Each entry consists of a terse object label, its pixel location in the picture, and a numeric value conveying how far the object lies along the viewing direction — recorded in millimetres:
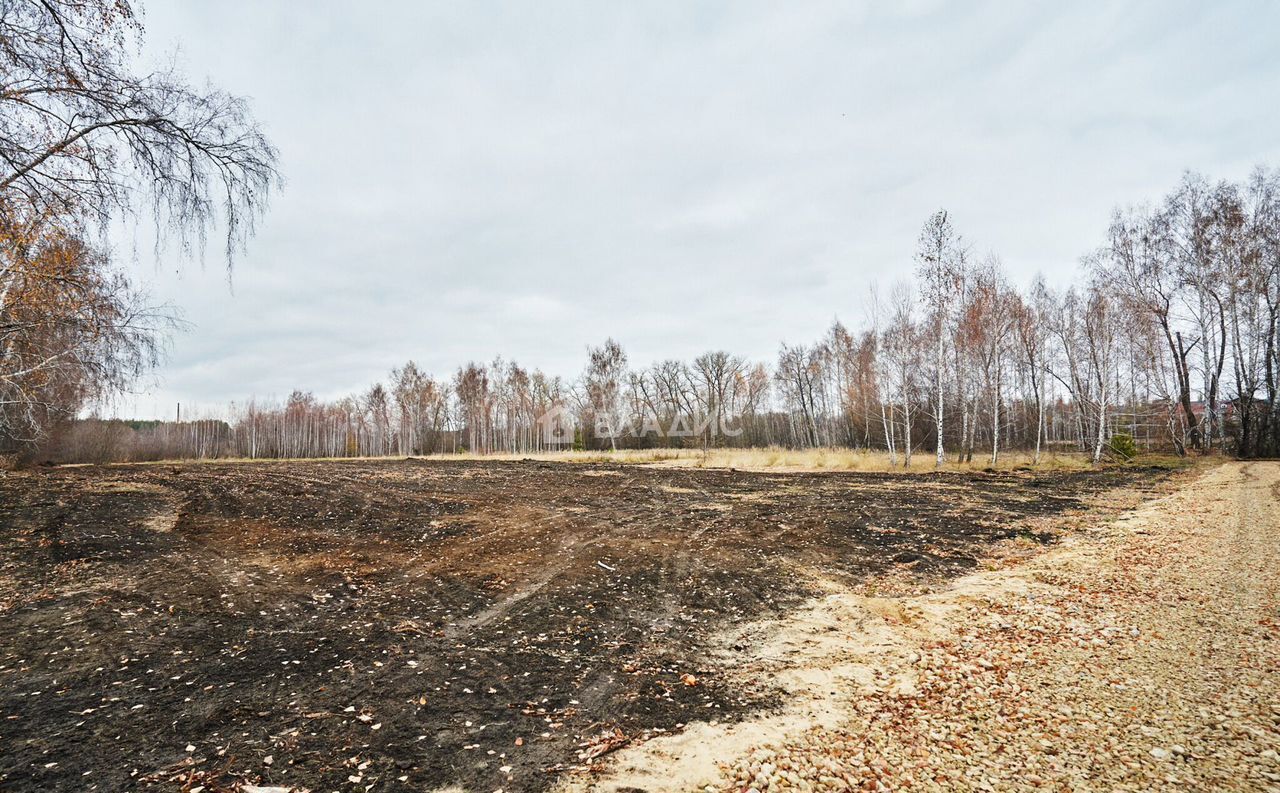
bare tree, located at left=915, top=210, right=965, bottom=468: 25172
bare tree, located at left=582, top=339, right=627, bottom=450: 52594
